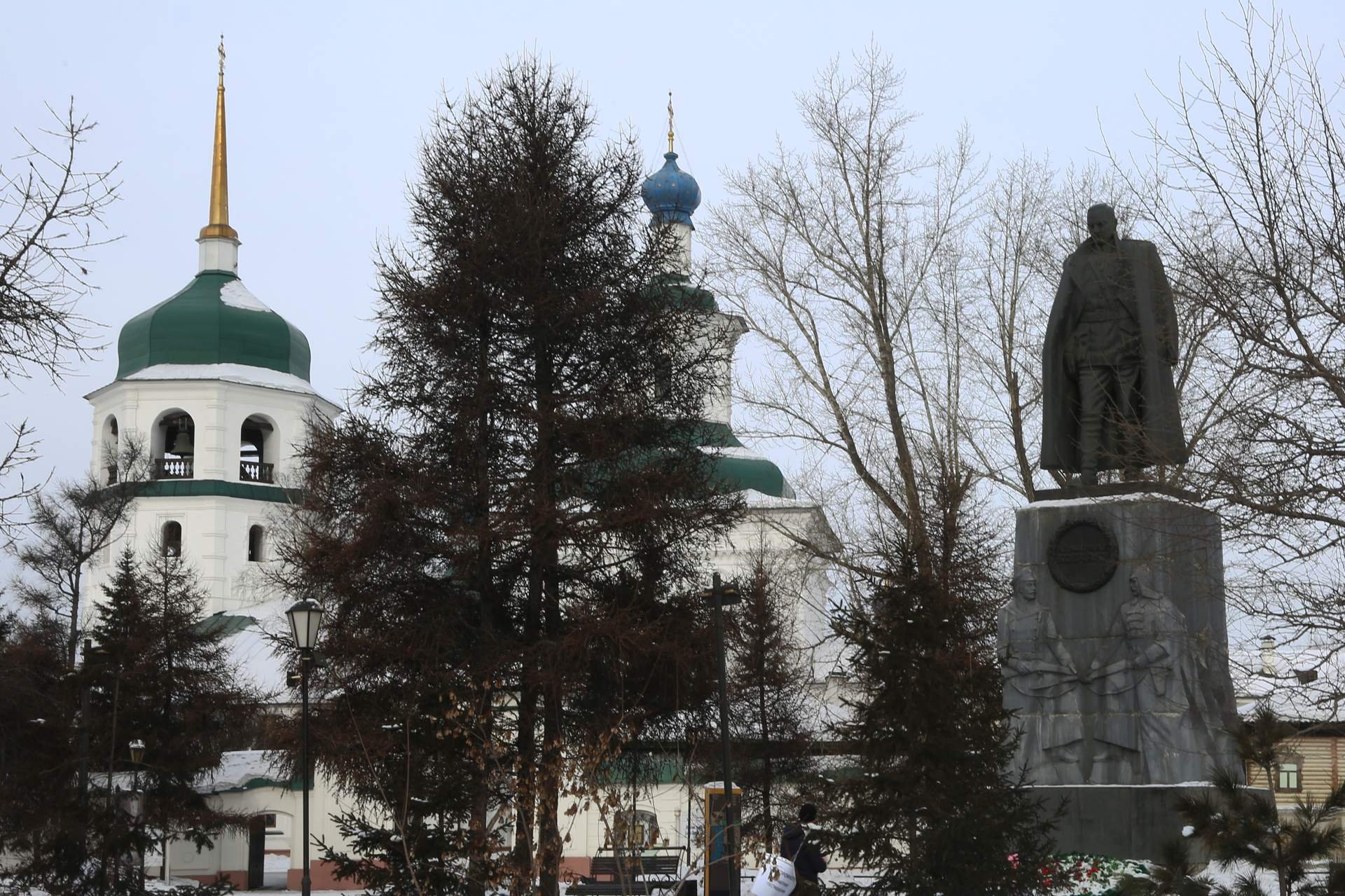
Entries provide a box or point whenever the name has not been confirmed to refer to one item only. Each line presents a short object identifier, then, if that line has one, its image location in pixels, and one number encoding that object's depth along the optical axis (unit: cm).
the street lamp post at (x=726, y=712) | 1416
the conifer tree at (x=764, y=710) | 2559
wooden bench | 2077
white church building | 4591
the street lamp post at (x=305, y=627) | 1677
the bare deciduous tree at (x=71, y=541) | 3712
